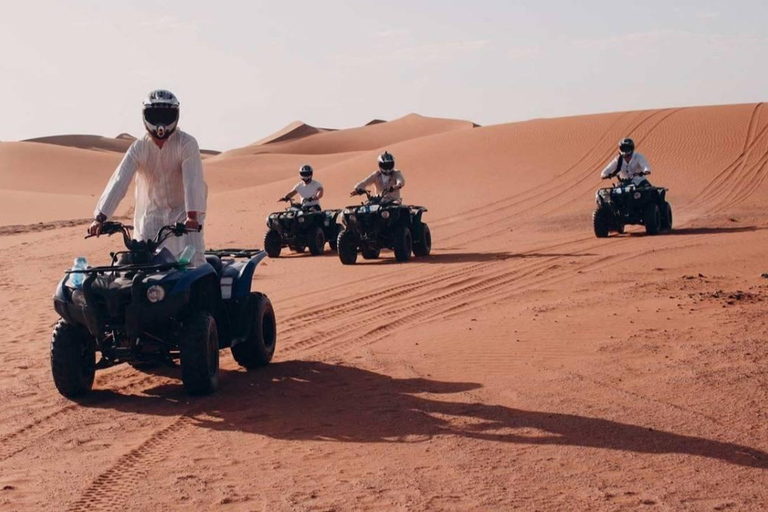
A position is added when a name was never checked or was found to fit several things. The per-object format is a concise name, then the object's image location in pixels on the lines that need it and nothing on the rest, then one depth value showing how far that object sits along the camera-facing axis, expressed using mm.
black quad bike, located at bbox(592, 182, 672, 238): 20031
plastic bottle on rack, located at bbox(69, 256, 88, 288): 7602
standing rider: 7867
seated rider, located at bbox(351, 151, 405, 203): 17859
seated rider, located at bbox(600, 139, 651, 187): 20047
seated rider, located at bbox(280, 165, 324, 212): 20203
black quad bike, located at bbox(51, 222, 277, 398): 7398
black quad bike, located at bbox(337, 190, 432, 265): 17656
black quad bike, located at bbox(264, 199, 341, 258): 19875
